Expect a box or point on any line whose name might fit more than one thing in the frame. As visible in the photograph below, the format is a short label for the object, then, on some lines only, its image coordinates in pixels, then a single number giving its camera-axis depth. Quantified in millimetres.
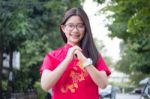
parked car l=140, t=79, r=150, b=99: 11379
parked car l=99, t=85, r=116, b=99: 23275
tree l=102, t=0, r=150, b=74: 10586
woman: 2922
